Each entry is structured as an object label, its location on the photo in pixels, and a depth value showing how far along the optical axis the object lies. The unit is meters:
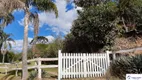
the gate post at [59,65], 5.81
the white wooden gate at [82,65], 5.90
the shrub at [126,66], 4.87
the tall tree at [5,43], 17.40
